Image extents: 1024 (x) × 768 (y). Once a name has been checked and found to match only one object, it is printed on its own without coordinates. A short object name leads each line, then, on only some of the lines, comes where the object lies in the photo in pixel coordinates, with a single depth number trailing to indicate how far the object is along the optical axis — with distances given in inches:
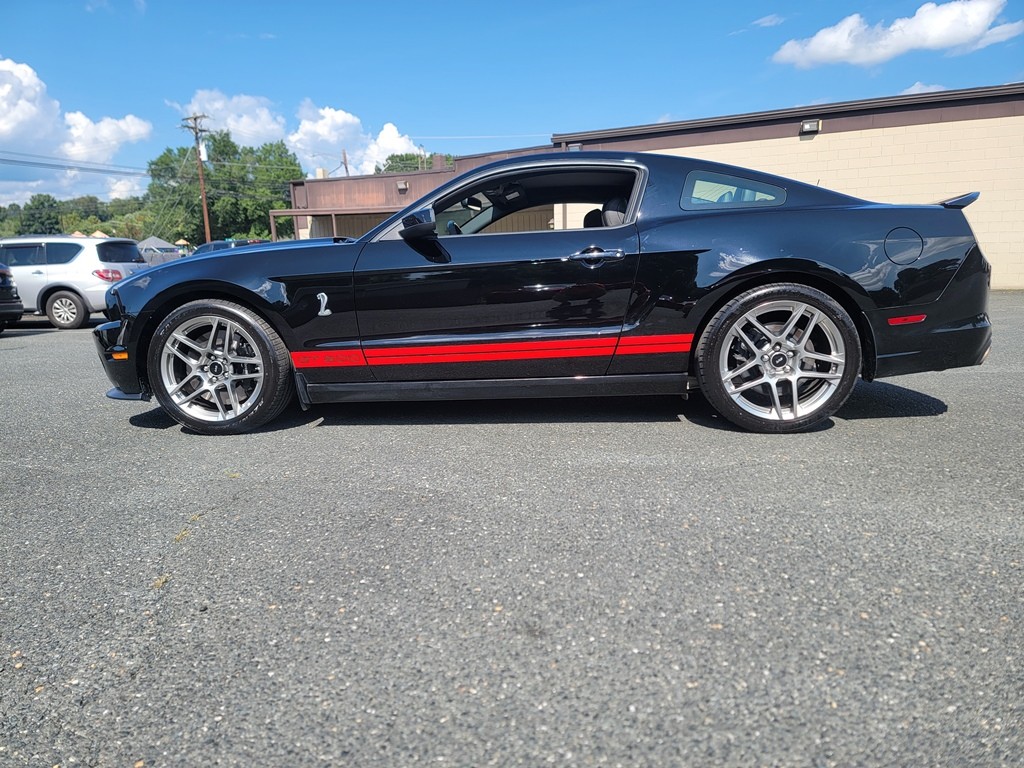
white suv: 426.6
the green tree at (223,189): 3174.2
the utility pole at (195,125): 1975.9
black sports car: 131.8
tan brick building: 487.8
